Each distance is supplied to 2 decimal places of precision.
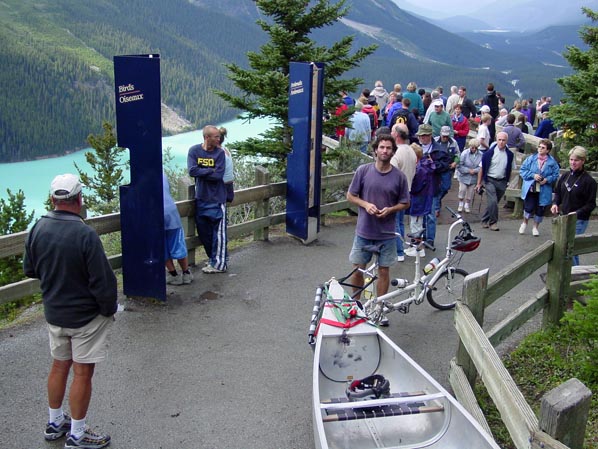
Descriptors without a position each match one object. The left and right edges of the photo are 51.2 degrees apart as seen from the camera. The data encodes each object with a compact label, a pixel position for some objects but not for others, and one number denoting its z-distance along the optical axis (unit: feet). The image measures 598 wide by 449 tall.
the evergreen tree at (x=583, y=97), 43.19
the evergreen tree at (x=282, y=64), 42.32
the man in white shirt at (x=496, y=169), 38.34
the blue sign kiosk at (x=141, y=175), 22.67
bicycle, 20.75
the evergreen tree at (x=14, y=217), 60.54
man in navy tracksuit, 27.27
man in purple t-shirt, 22.15
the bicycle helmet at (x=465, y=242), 22.97
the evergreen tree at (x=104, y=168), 79.15
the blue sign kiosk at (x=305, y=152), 32.50
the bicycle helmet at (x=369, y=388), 15.61
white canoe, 13.99
